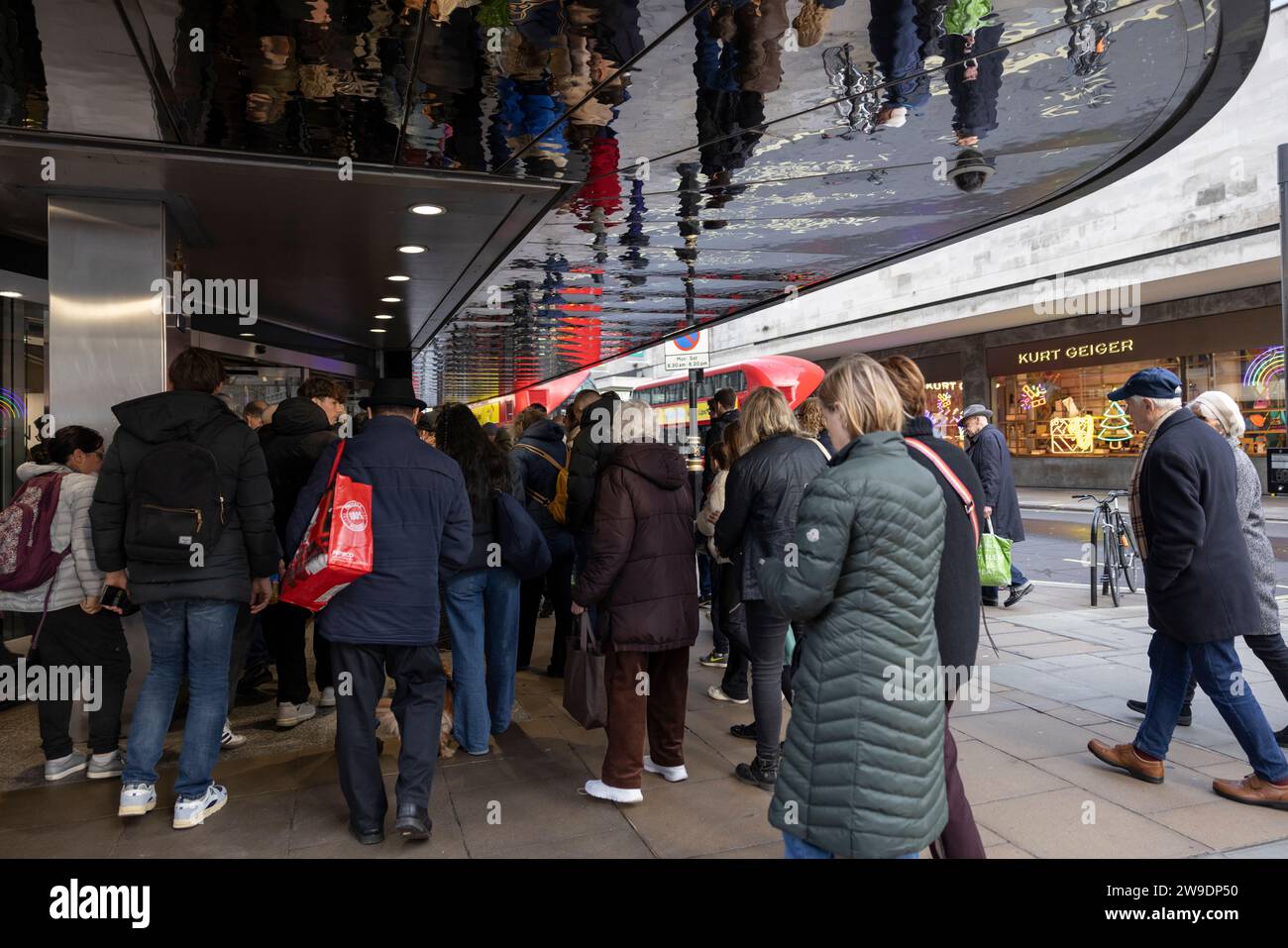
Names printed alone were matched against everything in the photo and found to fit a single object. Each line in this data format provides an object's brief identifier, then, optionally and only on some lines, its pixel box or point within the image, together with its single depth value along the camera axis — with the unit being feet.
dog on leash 16.14
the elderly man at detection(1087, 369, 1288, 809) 13.29
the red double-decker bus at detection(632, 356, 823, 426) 67.21
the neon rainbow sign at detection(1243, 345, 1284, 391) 68.33
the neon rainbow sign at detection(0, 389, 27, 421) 23.43
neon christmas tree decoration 81.71
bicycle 29.71
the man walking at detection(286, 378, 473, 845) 12.46
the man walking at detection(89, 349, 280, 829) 12.90
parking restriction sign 37.37
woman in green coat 8.13
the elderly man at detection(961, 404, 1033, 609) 27.32
